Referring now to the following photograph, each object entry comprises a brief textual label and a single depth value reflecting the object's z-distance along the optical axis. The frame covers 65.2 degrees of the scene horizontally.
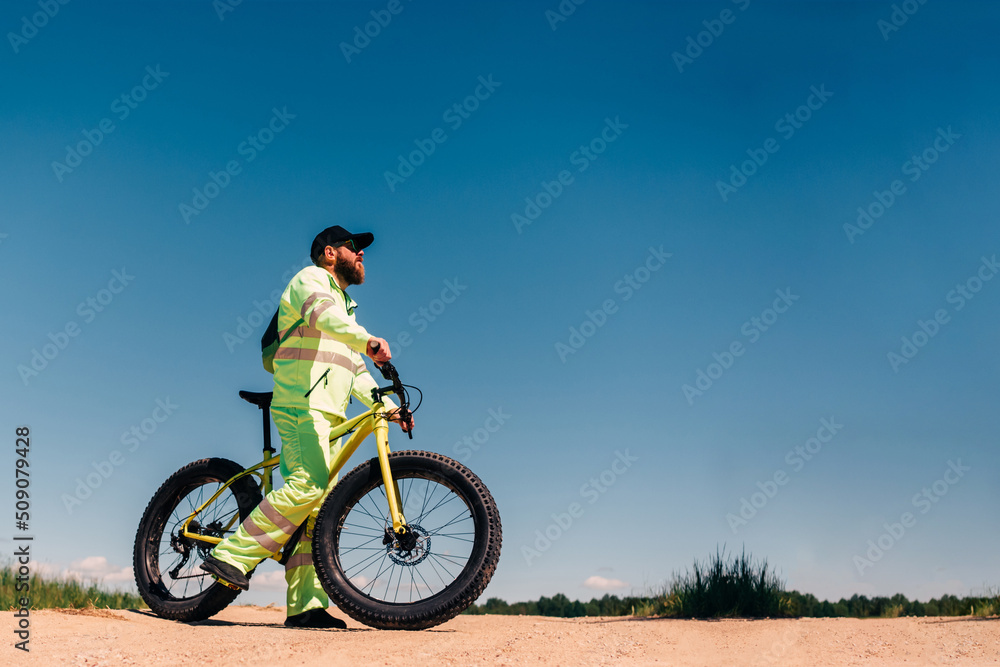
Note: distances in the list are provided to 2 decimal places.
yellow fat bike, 4.81
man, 5.25
